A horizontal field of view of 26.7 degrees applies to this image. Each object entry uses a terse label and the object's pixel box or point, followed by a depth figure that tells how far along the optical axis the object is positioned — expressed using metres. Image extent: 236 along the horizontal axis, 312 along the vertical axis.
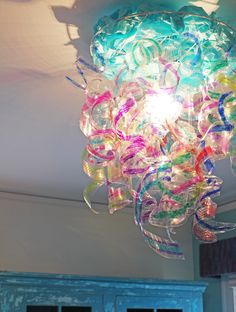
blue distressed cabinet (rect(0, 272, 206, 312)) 2.68
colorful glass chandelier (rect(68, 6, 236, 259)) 1.37
